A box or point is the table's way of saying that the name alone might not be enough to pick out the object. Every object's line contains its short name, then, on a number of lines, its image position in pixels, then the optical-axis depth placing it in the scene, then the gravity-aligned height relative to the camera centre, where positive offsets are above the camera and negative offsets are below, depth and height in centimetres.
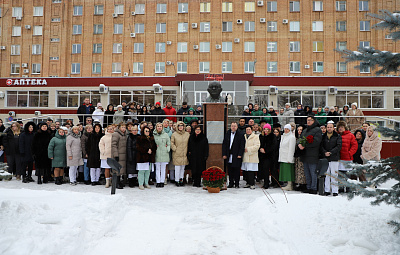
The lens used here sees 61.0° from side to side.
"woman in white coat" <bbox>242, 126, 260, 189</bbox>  999 -71
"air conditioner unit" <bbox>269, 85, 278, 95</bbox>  2620 +336
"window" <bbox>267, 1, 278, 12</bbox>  3591 +1347
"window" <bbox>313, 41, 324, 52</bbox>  3547 +915
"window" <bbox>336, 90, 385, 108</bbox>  2675 +284
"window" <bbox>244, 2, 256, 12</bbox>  3609 +1343
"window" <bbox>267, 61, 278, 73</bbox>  3531 +694
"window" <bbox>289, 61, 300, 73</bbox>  3547 +702
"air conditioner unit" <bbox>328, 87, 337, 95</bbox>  2631 +333
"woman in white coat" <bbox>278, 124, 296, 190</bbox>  968 -69
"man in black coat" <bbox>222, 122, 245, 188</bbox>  997 -50
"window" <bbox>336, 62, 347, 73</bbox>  3531 +683
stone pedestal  1048 +18
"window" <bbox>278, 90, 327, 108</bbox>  2702 +297
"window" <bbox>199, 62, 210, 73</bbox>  3575 +694
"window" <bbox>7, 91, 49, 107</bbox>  2852 +283
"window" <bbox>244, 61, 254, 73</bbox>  3528 +689
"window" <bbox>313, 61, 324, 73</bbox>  3541 +694
